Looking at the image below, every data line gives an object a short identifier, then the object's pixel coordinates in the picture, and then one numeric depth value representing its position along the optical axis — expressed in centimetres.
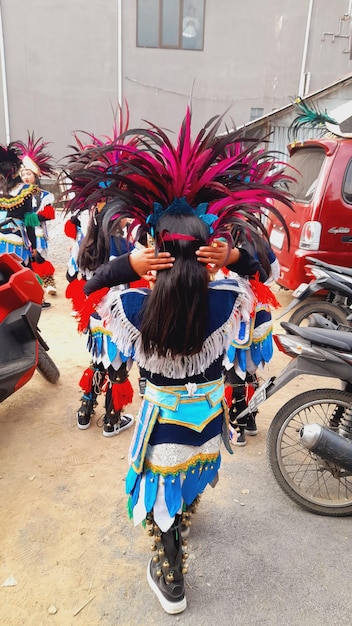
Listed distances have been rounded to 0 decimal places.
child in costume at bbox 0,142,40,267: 518
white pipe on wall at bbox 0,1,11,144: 1179
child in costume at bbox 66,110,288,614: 154
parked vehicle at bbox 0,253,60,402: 306
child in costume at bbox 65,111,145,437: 283
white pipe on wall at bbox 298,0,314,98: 1225
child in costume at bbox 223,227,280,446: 277
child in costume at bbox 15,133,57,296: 548
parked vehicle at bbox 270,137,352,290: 489
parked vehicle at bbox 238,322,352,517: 240
